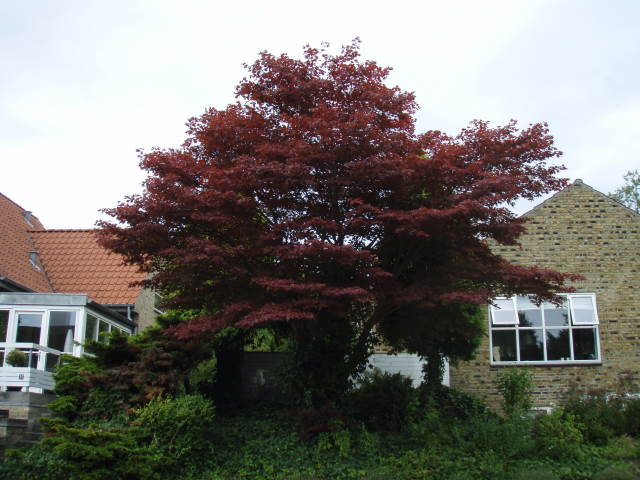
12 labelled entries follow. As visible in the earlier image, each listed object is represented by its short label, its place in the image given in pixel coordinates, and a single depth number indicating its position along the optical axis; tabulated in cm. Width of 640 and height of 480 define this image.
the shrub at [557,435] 1170
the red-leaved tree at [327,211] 1127
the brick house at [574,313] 1808
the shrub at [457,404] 1477
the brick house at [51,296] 1538
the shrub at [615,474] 1024
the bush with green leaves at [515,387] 1512
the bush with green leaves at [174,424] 1139
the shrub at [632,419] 1294
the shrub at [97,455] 1052
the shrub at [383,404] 1331
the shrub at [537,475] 1030
